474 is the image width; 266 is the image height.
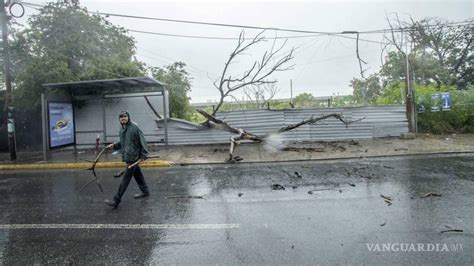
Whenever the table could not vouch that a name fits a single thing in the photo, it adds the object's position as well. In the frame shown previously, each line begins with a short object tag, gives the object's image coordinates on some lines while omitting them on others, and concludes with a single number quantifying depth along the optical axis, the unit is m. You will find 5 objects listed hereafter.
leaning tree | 12.40
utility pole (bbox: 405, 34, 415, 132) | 12.96
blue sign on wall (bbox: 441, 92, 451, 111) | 13.26
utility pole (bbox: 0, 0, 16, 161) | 11.12
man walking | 5.79
